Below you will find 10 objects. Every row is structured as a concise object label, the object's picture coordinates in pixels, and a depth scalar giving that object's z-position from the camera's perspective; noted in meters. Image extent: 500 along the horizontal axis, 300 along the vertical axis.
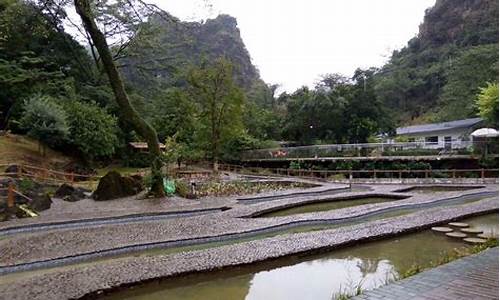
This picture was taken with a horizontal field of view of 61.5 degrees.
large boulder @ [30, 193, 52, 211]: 13.38
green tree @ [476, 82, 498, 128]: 26.09
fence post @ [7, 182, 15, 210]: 12.81
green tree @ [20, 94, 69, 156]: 24.23
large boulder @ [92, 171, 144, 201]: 16.16
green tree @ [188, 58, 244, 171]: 28.75
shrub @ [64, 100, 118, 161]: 26.44
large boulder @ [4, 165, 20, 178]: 18.41
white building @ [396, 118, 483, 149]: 27.31
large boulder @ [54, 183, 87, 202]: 15.63
